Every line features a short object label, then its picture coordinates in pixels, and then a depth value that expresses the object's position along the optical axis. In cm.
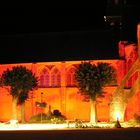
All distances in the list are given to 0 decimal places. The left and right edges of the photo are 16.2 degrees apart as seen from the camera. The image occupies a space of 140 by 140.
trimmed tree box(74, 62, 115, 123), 4875
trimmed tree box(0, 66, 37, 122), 5109
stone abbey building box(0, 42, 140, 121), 5616
